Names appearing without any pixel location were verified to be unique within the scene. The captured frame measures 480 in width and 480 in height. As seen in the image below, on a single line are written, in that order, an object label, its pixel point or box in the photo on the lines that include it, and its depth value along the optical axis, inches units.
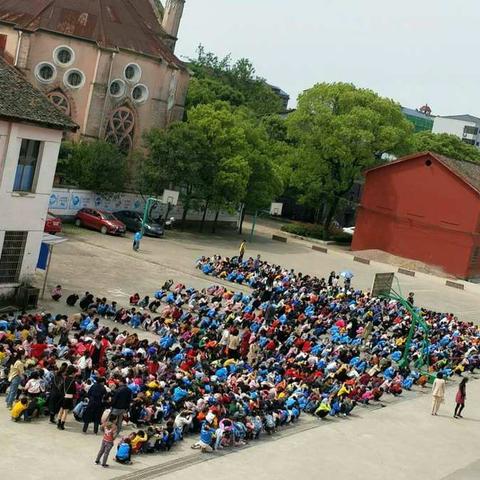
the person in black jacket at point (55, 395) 682.8
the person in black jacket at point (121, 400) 674.2
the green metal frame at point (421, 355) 1123.9
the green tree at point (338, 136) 2470.5
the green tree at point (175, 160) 2011.6
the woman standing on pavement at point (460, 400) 951.0
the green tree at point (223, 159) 2066.9
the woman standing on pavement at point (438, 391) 948.6
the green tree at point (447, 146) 3454.7
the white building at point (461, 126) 5629.9
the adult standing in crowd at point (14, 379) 693.3
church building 2169.0
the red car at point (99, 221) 1830.7
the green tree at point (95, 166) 1947.6
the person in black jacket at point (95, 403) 676.7
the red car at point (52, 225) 1621.6
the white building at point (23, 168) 1030.4
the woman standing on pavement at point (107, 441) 602.5
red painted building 2298.2
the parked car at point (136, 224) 1932.8
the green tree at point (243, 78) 3961.6
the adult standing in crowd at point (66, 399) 679.7
